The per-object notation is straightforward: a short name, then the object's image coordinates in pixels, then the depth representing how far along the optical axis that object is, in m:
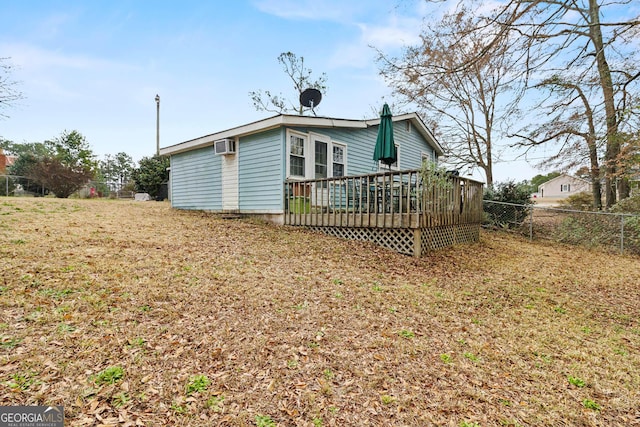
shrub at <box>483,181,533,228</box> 12.48
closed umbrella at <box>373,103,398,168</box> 8.55
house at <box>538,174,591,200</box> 41.08
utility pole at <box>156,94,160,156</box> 24.45
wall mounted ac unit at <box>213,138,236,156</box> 9.97
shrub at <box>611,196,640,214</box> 10.06
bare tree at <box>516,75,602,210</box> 10.56
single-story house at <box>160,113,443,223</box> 8.95
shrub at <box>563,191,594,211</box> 14.59
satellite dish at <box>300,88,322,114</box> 11.23
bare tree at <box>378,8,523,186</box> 5.68
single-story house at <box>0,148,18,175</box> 28.70
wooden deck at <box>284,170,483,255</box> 6.87
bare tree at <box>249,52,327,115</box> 20.77
